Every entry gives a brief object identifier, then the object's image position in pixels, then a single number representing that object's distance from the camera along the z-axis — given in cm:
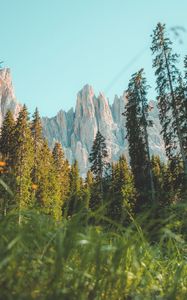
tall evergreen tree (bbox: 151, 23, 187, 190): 2898
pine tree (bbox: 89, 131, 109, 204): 5141
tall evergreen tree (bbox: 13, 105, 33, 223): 4069
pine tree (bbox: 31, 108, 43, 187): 5100
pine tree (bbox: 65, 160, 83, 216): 6662
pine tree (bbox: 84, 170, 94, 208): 7056
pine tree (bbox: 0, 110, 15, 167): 4473
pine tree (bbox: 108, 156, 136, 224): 4184
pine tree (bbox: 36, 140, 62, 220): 4650
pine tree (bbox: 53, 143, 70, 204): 6040
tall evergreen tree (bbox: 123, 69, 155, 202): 3684
